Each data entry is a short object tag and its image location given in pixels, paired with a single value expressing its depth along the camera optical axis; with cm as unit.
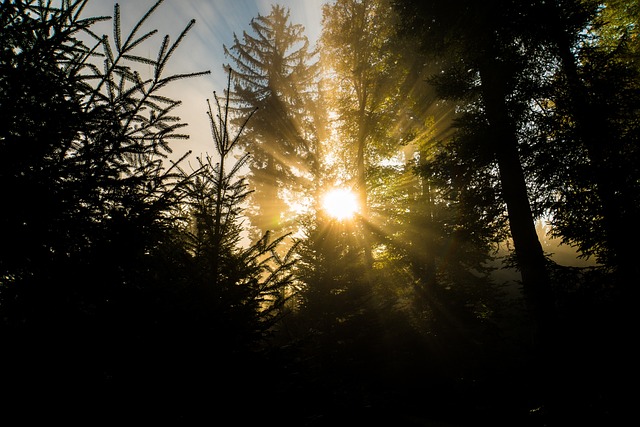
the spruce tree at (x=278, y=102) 1888
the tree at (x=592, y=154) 680
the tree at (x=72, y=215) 219
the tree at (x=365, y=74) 1272
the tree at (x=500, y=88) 616
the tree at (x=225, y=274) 296
